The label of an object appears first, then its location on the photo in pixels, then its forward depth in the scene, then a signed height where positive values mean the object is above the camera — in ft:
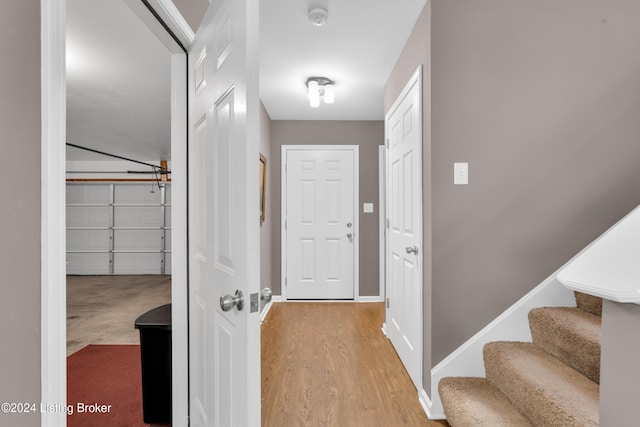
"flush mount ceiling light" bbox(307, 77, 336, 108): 10.15 +3.75
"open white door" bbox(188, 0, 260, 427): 3.07 -0.03
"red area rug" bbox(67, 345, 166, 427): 6.11 -3.77
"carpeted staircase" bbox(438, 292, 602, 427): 4.08 -2.24
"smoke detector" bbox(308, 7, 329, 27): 6.70 +3.98
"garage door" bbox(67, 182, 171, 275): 22.53 -1.08
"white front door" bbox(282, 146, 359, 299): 14.15 -0.28
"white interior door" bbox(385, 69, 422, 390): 6.81 -0.37
